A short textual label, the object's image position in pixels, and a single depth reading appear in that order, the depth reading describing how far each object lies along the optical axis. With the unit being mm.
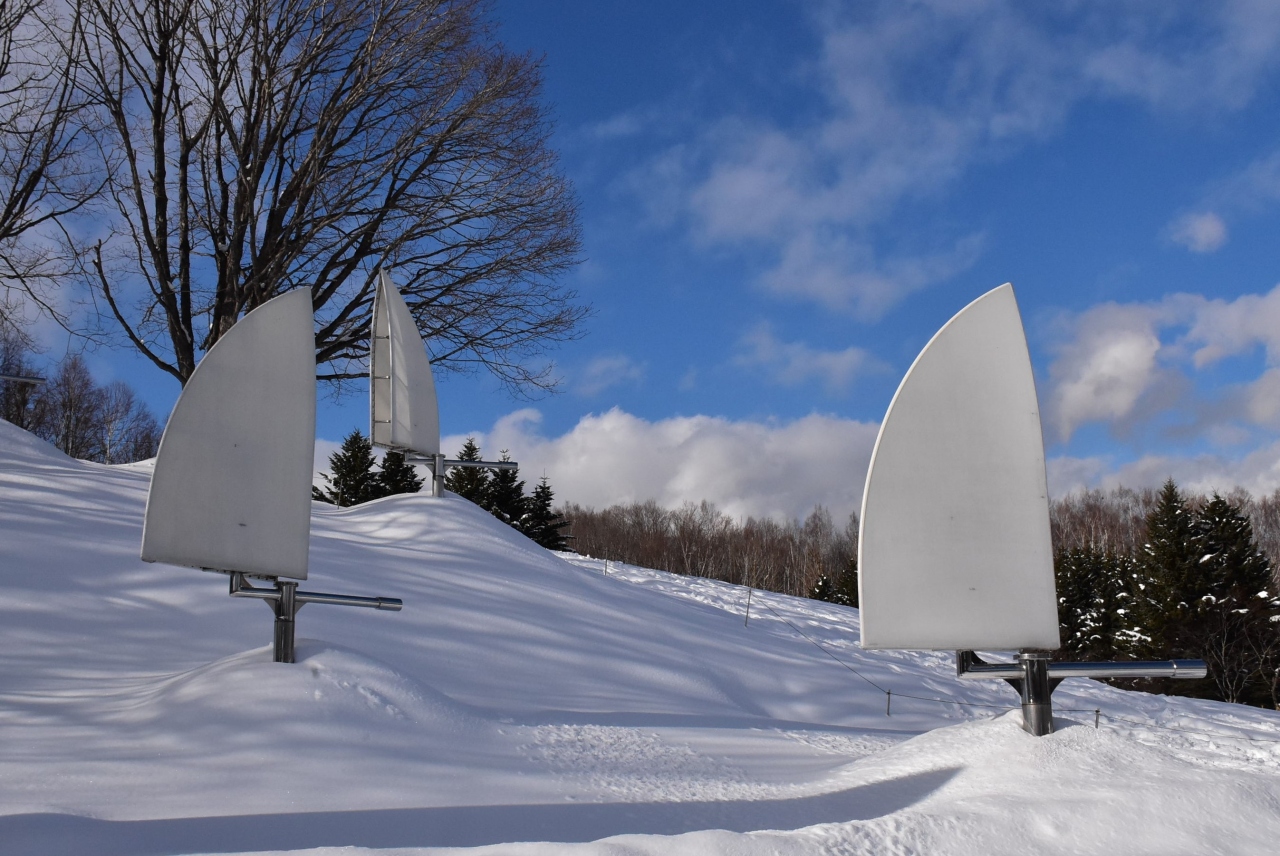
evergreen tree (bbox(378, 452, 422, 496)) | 22344
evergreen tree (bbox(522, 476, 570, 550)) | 21219
